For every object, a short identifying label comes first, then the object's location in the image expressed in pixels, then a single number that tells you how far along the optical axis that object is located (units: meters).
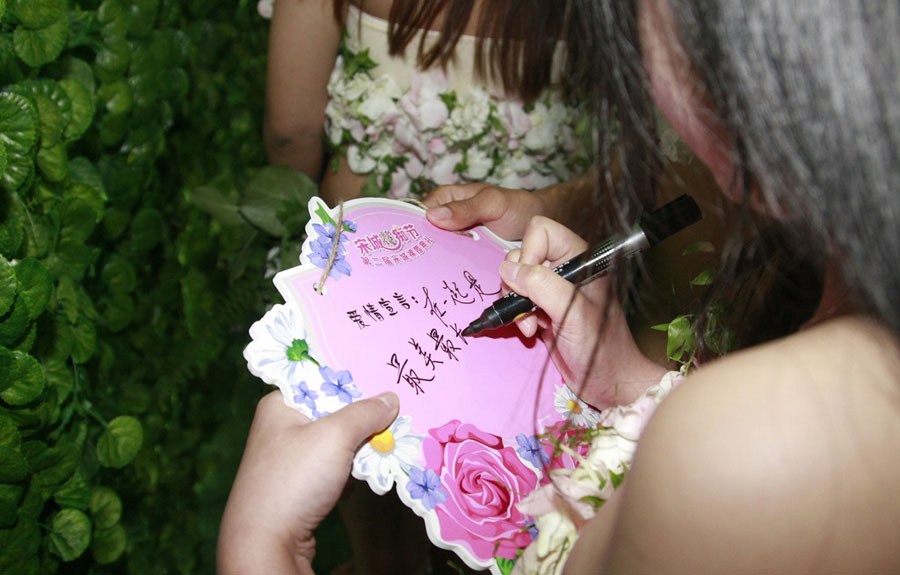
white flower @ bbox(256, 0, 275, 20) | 1.42
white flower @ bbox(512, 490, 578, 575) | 0.59
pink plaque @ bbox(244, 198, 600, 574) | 0.67
